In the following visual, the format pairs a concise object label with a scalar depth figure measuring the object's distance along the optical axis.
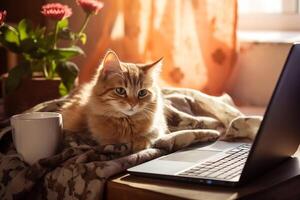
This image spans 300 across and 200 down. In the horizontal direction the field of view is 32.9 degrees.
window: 1.94
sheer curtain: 1.72
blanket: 0.92
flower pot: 1.45
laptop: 0.82
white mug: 1.00
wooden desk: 0.80
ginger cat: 1.10
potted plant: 1.43
